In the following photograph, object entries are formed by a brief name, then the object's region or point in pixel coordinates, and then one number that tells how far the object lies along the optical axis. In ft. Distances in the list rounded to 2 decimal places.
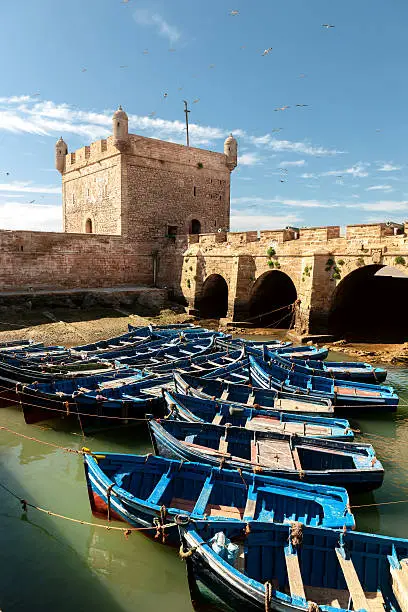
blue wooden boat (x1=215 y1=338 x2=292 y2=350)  48.24
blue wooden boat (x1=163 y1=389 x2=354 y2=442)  28.45
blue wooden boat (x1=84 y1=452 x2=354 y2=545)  19.04
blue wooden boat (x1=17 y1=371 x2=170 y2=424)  31.68
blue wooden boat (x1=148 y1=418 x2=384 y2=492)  22.31
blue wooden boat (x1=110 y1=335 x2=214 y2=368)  42.75
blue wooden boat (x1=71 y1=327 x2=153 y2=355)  47.14
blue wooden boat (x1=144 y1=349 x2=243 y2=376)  39.22
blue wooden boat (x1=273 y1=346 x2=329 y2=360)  46.60
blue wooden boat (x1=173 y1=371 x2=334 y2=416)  32.86
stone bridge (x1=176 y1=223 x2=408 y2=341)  57.21
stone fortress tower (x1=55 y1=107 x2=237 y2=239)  86.33
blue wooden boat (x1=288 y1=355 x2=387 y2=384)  40.45
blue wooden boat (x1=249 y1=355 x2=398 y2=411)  34.91
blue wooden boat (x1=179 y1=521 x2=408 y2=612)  14.88
